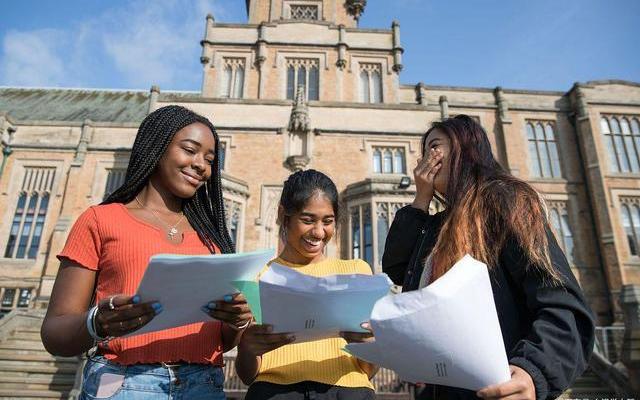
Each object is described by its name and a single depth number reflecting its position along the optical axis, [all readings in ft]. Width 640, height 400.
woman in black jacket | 4.37
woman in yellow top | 6.68
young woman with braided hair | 5.42
